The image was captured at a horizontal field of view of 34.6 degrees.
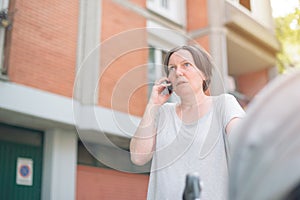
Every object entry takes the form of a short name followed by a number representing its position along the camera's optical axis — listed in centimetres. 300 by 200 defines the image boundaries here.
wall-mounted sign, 717
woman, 162
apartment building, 659
